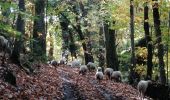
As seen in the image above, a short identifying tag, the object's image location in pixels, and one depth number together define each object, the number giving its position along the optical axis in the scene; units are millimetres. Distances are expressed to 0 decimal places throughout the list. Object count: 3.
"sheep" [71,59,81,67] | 29777
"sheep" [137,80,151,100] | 17844
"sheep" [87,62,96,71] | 26170
